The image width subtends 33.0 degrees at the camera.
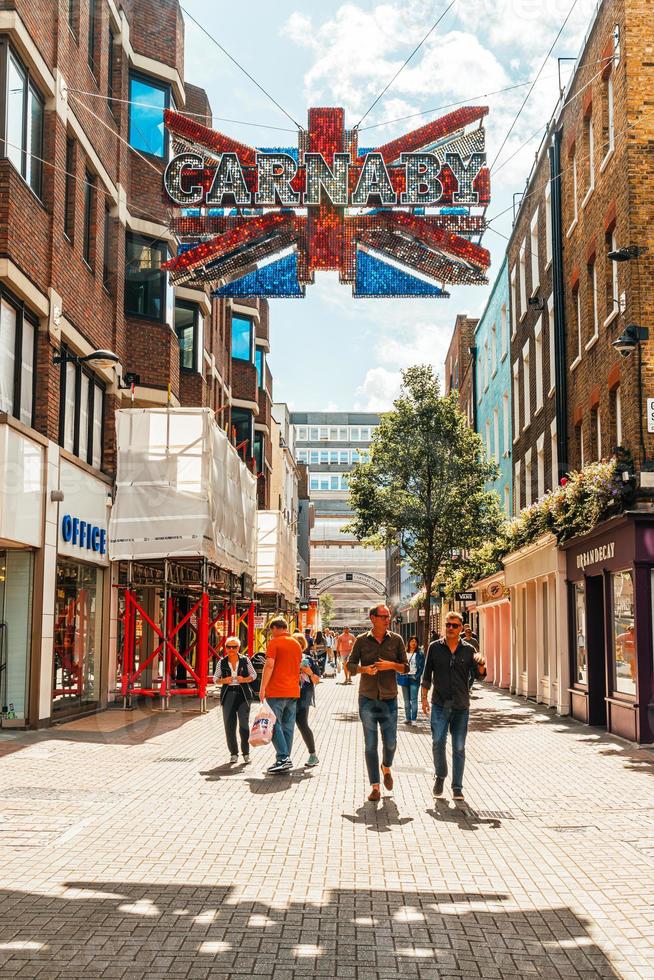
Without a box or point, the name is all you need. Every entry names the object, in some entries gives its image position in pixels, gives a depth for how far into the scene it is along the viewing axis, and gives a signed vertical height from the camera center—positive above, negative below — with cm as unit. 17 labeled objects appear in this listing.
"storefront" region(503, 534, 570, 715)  2170 +12
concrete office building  12700 +1668
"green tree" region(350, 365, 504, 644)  3005 +404
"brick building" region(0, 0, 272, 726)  1595 +576
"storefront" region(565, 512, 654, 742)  1531 +4
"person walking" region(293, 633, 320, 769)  1301 -90
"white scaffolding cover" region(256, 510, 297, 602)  4131 +294
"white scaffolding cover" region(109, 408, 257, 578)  2158 +286
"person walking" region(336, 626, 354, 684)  3927 -48
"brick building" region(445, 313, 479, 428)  4709 +1274
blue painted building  3572 +855
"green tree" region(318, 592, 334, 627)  12950 +251
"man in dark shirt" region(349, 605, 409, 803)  1056 -51
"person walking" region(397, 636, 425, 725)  1920 -93
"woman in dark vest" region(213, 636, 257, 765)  1253 -69
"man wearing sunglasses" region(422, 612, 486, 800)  1066 -60
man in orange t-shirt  1203 -57
